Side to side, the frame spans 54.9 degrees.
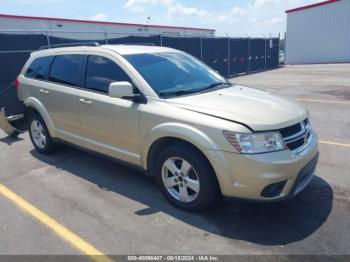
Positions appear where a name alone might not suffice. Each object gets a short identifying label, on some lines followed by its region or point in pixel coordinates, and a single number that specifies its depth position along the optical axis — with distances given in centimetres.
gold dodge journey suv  321
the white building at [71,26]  1598
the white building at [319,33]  2767
